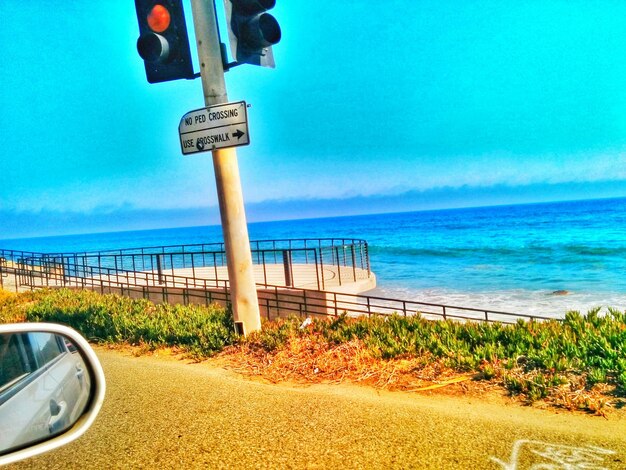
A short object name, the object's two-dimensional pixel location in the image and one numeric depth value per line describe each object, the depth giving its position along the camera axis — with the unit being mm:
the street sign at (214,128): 5629
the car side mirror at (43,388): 1725
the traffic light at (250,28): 5191
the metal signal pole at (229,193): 5828
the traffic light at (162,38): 5137
